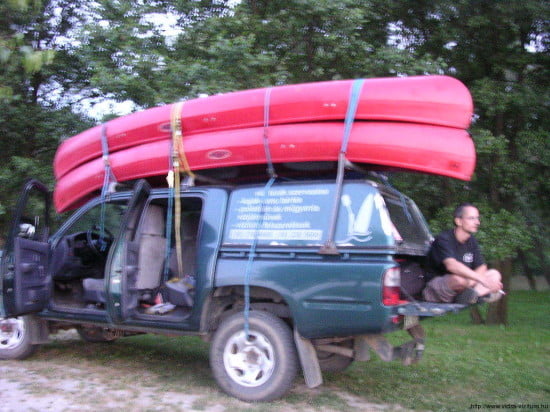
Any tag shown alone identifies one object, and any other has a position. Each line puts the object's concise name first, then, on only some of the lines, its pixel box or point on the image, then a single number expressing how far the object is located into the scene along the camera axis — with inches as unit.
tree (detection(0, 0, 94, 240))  327.6
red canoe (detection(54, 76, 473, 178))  174.9
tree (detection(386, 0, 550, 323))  324.2
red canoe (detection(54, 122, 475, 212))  171.9
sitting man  180.4
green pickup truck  171.3
